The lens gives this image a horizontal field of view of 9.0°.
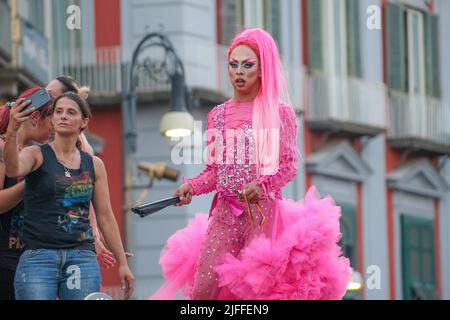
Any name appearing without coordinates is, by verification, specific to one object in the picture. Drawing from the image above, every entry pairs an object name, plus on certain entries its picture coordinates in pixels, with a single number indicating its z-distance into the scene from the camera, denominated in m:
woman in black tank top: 13.51
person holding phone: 14.07
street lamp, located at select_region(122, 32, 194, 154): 29.83
